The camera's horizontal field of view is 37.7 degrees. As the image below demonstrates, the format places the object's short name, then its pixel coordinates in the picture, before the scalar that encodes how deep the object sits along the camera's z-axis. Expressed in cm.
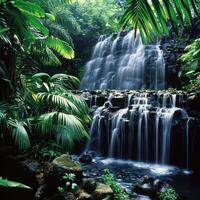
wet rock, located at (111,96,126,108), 1135
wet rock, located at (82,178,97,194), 494
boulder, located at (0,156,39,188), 549
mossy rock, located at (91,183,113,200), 461
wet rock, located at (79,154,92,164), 934
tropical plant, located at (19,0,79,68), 740
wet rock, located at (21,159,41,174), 552
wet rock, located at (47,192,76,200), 479
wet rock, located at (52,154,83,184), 511
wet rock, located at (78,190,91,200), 475
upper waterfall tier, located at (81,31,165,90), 1545
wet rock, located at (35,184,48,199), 508
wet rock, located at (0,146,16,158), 582
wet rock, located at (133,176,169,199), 636
